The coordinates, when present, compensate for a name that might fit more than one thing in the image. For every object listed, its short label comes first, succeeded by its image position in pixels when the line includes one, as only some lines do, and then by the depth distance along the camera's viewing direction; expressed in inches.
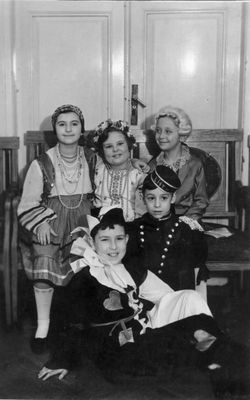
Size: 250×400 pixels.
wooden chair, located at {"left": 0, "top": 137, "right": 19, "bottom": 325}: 107.6
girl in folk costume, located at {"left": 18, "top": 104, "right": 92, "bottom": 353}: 104.4
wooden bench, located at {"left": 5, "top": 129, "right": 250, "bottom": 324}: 127.3
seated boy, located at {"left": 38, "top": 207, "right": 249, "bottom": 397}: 88.7
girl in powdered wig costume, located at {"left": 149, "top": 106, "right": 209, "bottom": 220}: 115.9
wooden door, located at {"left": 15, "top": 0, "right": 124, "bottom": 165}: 131.0
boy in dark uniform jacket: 98.9
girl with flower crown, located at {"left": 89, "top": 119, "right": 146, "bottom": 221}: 110.0
